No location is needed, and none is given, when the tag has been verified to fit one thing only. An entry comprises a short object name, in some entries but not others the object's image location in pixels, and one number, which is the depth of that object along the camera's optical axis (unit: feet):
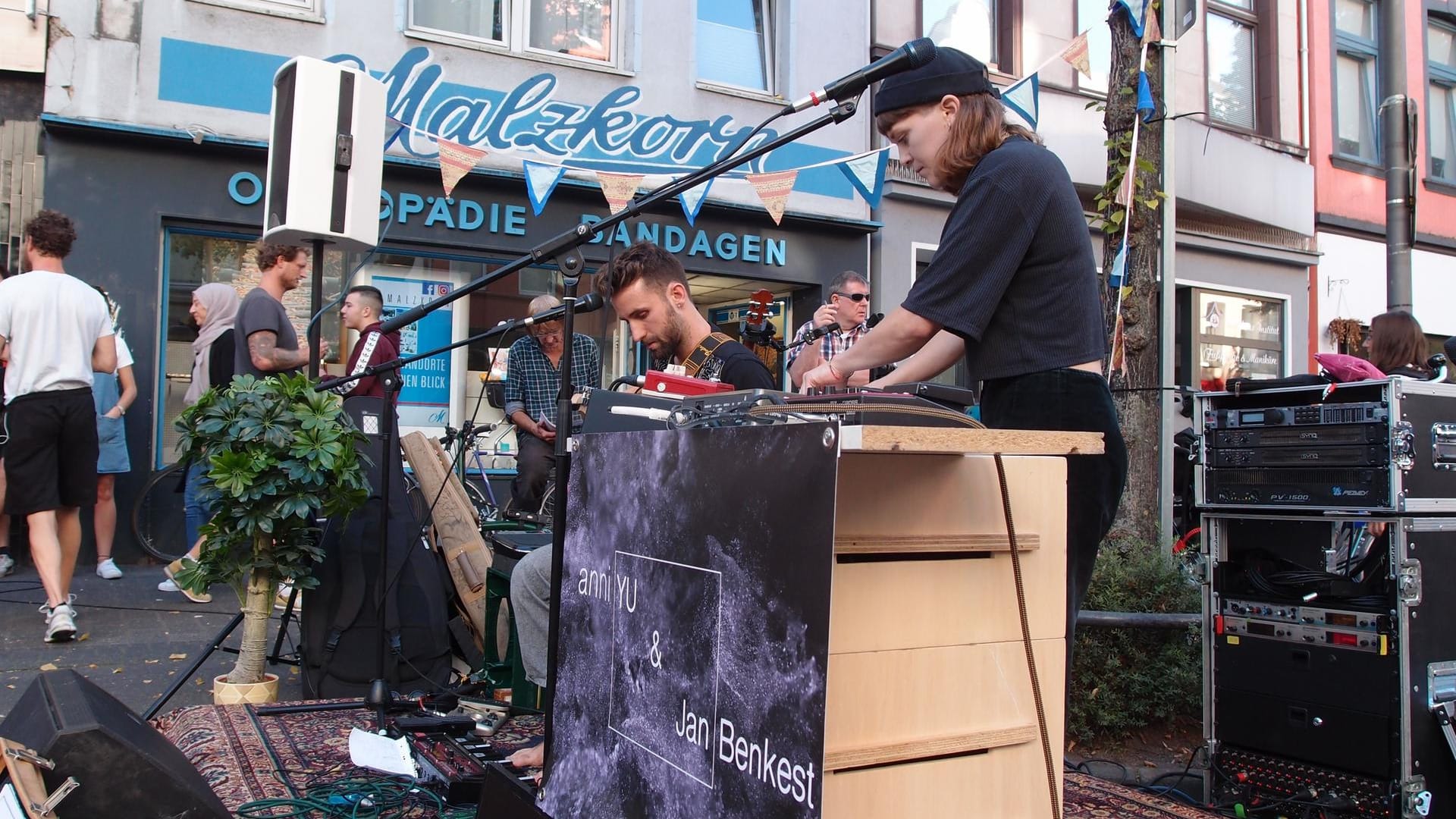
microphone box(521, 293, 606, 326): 9.70
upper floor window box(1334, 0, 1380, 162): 41.98
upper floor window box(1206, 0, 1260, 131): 39.11
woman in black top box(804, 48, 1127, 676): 7.04
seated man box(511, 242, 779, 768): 11.10
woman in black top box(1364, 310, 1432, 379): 15.06
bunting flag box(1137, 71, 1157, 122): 16.11
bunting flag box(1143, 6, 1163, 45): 16.22
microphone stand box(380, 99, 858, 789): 8.50
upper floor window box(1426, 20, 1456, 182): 45.27
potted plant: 11.55
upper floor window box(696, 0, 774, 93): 30.50
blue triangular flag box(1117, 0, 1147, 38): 16.17
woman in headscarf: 19.83
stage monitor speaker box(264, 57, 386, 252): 14.07
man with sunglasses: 19.84
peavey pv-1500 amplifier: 9.73
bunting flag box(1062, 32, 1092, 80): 21.91
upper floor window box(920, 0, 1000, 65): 33.53
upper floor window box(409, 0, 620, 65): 27.17
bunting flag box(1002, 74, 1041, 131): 24.31
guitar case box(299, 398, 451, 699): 12.57
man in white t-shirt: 15.70
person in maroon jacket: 16.77
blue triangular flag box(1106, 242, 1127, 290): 16.37
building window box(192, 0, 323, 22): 24.25
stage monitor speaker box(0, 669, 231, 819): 6.44
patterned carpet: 9.36
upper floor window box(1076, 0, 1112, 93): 35.60
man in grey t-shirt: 16.38
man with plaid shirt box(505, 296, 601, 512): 21.75
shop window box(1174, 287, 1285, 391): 37.88
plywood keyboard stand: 5.32
